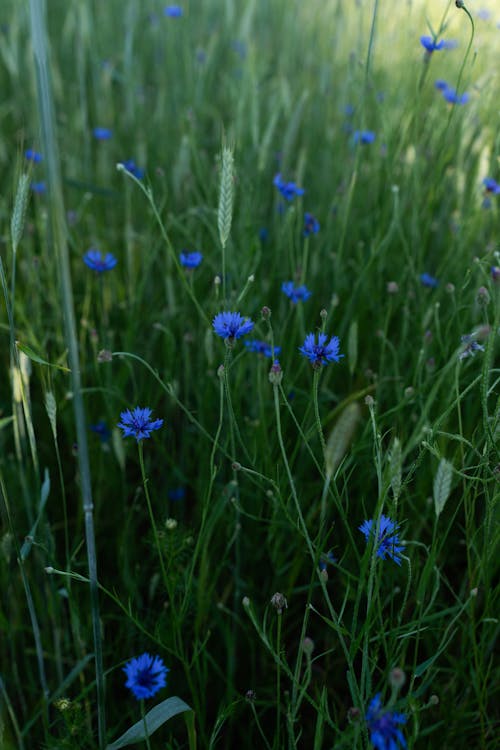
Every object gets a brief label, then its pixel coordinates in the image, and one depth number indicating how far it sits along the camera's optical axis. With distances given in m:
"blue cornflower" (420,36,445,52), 1.14
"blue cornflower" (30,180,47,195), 1.50
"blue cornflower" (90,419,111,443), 1.10
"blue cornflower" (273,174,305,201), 1.18
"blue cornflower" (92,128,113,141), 1.71
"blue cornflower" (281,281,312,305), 1.03
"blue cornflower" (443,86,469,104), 1.38
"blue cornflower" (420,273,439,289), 1.20
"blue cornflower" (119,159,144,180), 1.55
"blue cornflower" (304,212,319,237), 1.21
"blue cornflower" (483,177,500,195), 1.22
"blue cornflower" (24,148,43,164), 1.49
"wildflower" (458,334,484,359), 0.77
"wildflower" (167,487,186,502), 1.07
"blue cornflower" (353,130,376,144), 1.43
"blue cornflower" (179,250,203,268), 1.06
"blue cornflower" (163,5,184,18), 1.91
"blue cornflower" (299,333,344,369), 0.78
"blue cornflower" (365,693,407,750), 0.55
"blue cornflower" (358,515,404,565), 0.70
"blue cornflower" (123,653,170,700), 0.65
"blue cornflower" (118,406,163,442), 0.78
